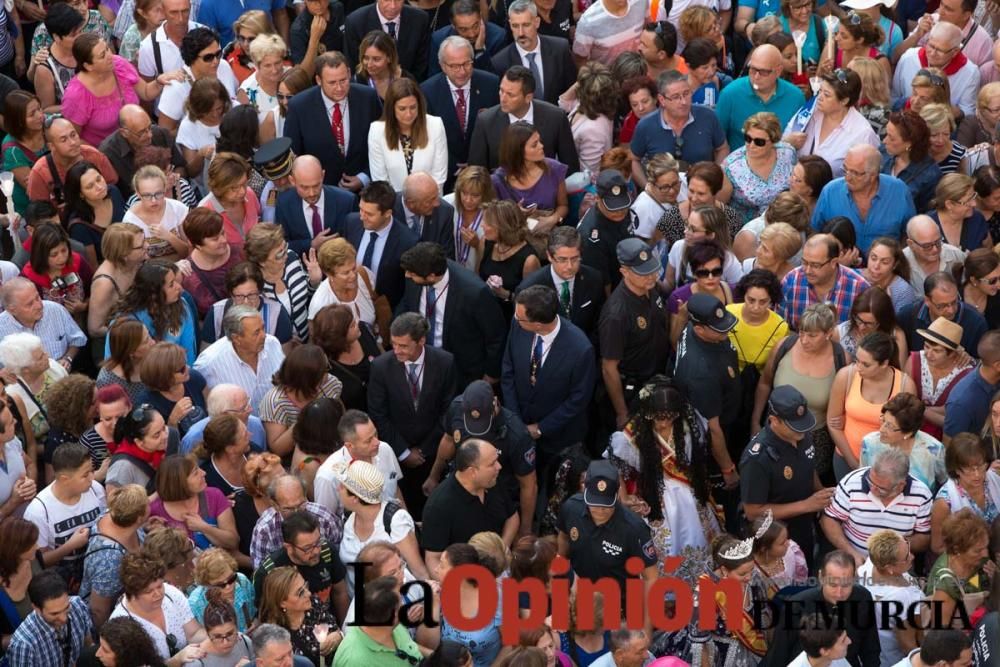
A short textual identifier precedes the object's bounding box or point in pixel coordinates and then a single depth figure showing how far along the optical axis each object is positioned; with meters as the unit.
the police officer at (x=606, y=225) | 21.05
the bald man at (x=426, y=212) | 21.27
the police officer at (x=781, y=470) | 18.39
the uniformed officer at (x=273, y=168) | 21.86
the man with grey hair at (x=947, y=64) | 23.77
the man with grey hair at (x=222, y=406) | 18.44
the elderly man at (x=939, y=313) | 19.91
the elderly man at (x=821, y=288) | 20.37
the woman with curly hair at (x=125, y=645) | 15.48
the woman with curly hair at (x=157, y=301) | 19.75
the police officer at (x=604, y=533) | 17.52
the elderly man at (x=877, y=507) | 18.09
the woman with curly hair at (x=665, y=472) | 18.53
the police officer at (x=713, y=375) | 19.30
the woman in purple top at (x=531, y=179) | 21.77
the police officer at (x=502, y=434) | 18.61
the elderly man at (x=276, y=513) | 17.34
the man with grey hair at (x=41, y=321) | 19.55
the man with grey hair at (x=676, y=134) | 22.68
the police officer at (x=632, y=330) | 19.91
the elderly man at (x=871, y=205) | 21.53
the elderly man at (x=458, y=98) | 23.44
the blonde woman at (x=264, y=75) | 23.25
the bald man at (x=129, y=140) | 22.19
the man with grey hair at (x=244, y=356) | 19.30
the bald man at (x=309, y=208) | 21.42
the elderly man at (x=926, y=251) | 20.77
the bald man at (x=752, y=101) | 23.50
